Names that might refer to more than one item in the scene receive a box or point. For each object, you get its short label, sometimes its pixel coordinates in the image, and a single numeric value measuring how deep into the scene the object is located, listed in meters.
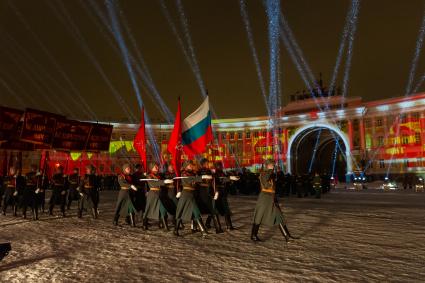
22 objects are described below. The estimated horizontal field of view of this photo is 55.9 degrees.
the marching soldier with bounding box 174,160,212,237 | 9.27
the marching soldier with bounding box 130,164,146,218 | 12.20
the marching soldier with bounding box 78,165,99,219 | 13.49
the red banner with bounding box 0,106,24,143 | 16.80
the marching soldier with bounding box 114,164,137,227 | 11.50
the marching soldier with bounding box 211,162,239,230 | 10.17
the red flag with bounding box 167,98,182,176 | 10.29
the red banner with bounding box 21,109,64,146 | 16.52
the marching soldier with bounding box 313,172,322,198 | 23.56
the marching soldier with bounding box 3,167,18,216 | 14.75
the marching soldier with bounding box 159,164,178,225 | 10.66
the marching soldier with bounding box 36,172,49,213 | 13.79
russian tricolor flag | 10.85
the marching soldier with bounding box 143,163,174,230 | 10.41
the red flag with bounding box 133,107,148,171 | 13.52
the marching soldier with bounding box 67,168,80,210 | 15.60
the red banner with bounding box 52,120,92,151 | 18.14
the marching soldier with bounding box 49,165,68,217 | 14.65
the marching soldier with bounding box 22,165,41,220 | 13.80
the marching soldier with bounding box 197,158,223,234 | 9.74
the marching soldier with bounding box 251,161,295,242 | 8.20
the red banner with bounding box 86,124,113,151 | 20.09
